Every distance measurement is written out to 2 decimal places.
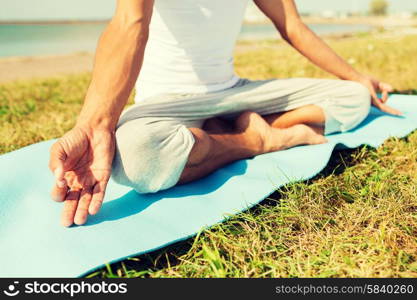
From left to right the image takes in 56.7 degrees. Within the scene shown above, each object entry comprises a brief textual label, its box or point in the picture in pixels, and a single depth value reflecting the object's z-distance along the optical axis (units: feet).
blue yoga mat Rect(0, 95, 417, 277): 4.08
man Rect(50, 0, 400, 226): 4.67
